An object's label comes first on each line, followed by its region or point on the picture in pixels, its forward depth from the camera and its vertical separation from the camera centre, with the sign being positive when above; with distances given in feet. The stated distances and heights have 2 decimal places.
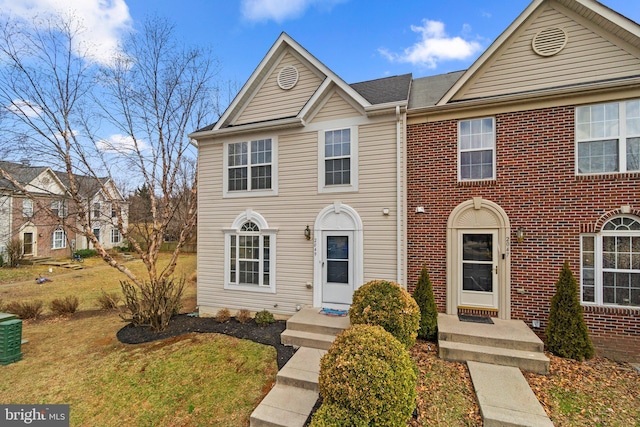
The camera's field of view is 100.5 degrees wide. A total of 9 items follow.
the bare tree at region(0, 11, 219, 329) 28.81 +12.40
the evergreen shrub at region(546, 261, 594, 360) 17.94 -7.47
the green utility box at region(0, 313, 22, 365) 20.38 -9.81
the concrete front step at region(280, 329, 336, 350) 19.45 -9.30
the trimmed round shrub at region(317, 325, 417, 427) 10.54 -6.88
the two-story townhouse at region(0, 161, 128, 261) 63.21 -6.14
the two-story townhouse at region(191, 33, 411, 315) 23.86 +2.56
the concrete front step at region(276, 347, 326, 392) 15.13 -9.48
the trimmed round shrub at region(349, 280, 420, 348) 16.34 -6.05
